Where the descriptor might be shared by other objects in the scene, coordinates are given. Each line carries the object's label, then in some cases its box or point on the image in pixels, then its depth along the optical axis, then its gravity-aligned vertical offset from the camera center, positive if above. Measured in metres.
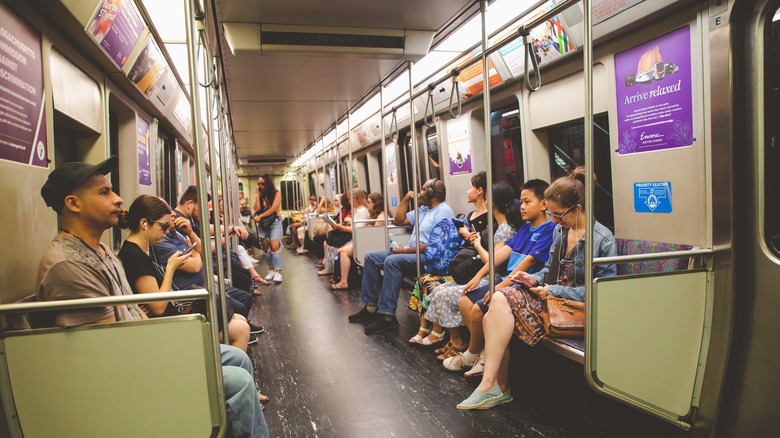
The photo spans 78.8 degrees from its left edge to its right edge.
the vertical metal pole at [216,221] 1.68 -0.03
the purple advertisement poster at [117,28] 2.73 +1.18
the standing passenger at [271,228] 8.00 -0.29
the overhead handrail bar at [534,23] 2.25 +0.92
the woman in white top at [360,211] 7.18 -0.06
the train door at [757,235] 2.14 -0.20
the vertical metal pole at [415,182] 4.12 +0.21
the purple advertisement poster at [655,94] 2.75 +0.63
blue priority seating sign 2.91 +0.00
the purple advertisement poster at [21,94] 2.00 +0.58
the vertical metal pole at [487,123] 2.92 +0.49
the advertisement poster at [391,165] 8.52 +0.76
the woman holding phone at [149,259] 2.62 -0.24
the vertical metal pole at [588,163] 2.07 +0.16
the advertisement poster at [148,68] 3.70 +1.23
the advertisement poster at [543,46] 3.52 +1.25
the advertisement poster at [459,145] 5.76 +0.73
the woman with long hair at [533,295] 2.92 -0.59
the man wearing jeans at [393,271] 4.90 -0.67
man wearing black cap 1.79 -0.16
